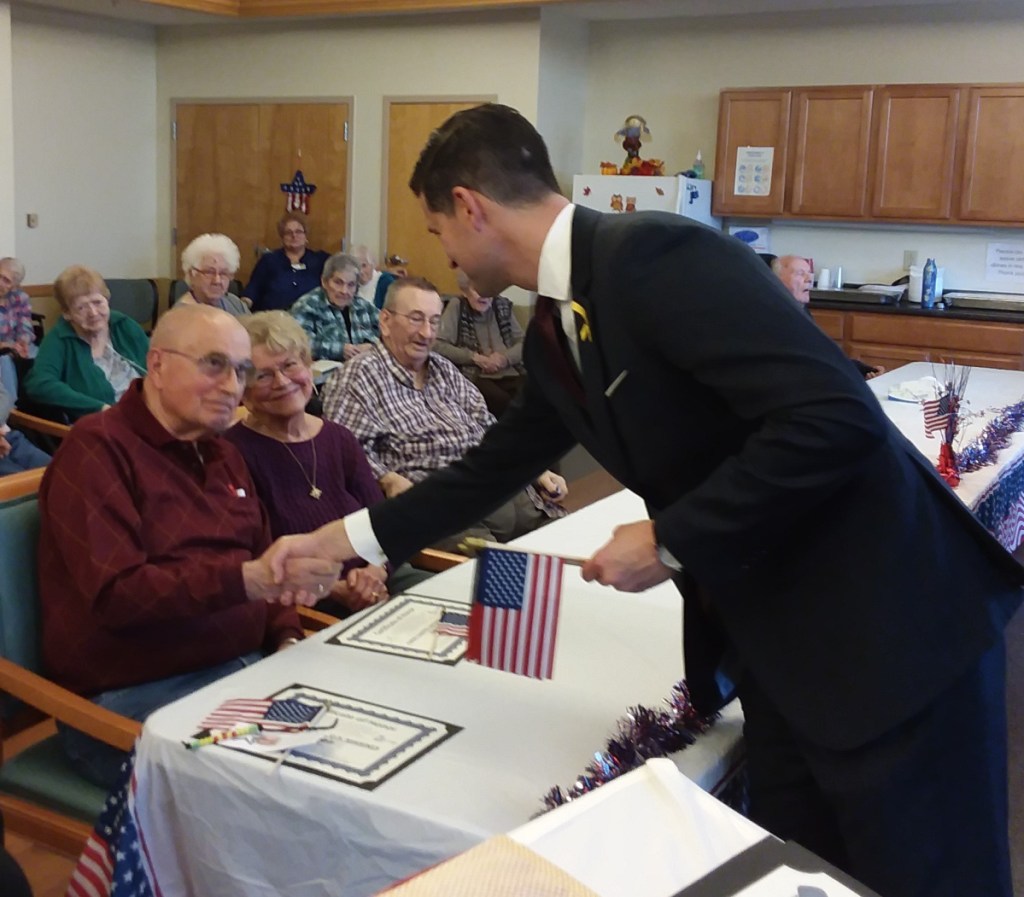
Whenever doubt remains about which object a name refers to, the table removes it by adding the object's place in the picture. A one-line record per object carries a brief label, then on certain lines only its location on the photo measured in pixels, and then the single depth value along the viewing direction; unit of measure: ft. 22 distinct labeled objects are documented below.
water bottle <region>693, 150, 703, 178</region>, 23.72
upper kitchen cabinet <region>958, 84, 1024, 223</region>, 20.88
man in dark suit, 3.70
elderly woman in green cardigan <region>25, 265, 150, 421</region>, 13.98
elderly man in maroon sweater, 5.77
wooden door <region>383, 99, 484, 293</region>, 24.84
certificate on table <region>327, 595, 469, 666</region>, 5.49
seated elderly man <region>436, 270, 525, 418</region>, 18.76
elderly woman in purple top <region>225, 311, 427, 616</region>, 7.84
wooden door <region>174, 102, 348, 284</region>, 26.02
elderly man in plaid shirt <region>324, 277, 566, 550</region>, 10.29
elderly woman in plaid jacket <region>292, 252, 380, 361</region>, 18.63
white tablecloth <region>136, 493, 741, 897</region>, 4.03
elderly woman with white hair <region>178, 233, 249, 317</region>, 17.99
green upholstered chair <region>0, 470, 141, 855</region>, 5.44
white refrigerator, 22.28
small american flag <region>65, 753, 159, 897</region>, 4.50
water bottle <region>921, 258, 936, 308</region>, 21.97
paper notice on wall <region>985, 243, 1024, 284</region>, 22.17
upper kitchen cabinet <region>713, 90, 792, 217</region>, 22.82
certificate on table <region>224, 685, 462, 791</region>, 4.24
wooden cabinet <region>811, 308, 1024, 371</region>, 20.80
